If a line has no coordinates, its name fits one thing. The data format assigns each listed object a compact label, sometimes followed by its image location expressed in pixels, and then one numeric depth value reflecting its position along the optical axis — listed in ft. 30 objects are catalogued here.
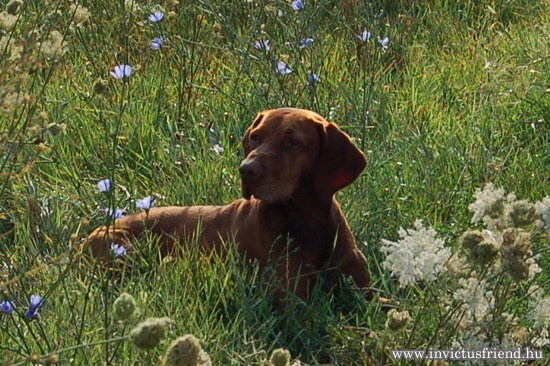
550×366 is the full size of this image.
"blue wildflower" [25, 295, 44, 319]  20.88
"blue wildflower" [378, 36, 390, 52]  36.91
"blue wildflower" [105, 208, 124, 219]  24.35
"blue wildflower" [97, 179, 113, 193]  20.85
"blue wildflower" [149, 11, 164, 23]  35.19
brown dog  29.22
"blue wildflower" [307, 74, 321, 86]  34.04
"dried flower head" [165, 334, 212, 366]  15.66
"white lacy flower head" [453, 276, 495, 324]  18.04
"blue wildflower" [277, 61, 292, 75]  34.94
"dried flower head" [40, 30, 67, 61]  20.21
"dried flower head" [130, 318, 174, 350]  15.23
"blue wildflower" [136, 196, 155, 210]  25.45
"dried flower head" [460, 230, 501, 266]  16.99
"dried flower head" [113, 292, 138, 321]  16.20
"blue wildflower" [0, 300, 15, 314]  20.26
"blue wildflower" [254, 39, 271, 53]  34.08
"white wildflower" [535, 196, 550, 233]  17.39
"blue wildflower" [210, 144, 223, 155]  34.06
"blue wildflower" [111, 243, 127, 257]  22.71
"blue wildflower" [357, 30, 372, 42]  34.88
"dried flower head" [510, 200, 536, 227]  17.12
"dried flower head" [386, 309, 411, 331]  18.62
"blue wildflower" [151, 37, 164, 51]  36.52
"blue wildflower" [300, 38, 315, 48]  35.06
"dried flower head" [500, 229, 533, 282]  17.16
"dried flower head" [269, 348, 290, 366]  17.93
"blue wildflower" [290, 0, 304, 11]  34.95
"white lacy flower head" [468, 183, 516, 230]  17.30
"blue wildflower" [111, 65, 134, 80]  24.82
